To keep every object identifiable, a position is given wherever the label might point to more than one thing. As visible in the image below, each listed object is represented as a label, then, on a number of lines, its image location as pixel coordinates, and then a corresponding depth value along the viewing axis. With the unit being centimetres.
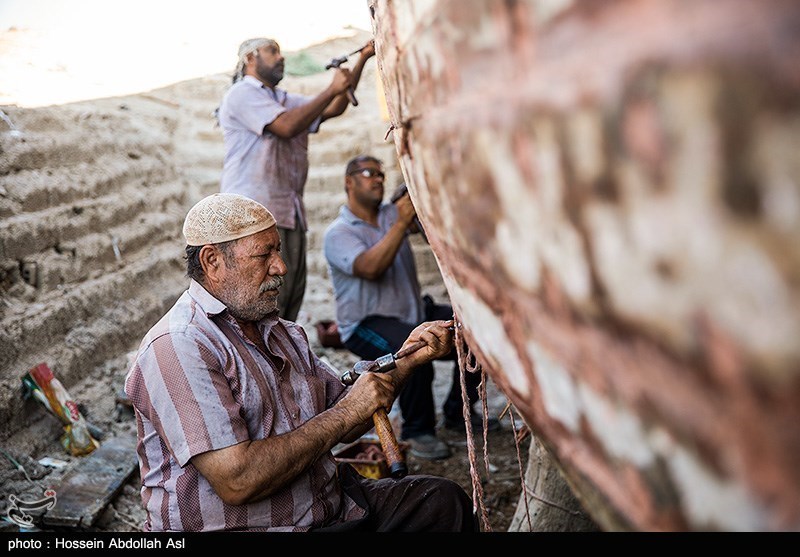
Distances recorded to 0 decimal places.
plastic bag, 327
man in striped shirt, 155
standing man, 322
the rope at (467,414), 135
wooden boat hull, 39
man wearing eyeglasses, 334
